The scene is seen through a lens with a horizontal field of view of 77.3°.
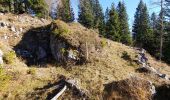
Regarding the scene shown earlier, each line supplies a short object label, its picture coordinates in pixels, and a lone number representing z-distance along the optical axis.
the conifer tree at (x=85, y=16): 20.08
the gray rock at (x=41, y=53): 11.70
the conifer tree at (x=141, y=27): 19.01
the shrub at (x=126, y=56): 11.42
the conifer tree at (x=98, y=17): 20.00
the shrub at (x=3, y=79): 8.61
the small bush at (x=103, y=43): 11.55
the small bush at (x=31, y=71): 9.63
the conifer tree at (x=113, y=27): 18.69
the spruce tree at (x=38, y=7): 16.90
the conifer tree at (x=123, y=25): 19.30
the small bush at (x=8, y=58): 10.26
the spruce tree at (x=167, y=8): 15.40
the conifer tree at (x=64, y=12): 21.16
